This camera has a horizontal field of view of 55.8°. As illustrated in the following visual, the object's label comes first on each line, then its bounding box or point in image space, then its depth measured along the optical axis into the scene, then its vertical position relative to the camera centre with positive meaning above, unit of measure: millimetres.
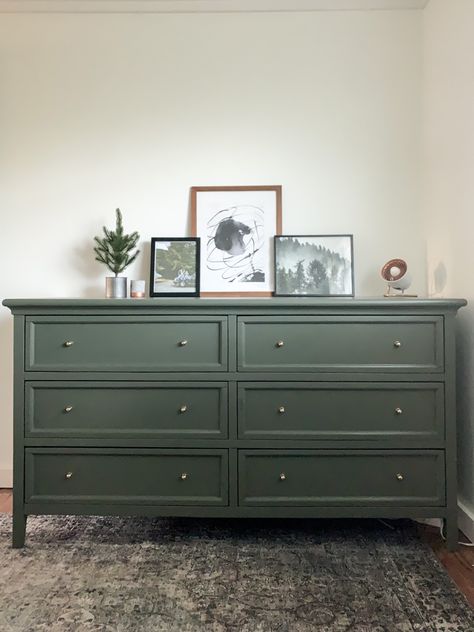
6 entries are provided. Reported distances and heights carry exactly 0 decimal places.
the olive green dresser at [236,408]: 1855 -363
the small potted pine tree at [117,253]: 2266 +359
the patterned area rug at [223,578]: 1459 -964
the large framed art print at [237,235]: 2408 +468
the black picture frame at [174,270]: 2361 +272
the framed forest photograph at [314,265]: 2361 +301
